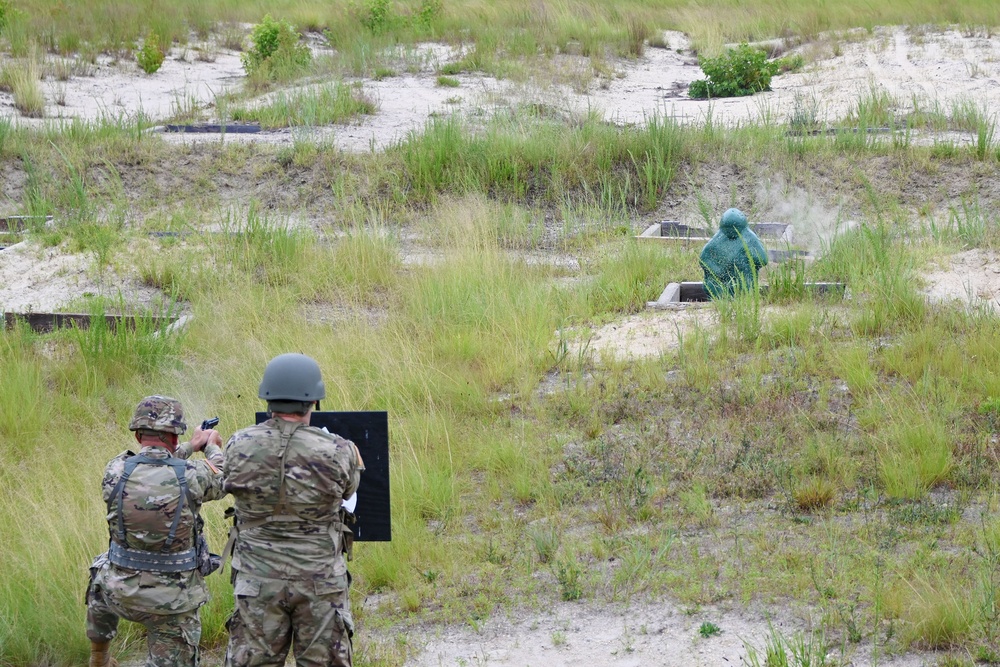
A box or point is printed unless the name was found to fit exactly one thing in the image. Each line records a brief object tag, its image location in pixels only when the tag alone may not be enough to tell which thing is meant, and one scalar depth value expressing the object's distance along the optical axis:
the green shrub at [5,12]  37.75
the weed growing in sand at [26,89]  32.03
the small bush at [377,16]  41.34
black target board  8.66
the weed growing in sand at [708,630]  9.93
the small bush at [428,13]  42.37
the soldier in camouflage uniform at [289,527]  7.79
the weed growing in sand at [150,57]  36.47
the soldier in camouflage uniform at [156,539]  8.36
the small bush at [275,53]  35.03
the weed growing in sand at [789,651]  8.80
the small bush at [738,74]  34.56
